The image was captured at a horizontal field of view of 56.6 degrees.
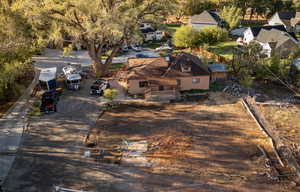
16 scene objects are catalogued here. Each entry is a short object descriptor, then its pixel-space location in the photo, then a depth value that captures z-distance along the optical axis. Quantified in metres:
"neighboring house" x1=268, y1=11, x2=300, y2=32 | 55.99
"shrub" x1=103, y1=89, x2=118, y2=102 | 25.59
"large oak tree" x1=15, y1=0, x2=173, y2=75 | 27.48
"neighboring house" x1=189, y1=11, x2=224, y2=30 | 54.78
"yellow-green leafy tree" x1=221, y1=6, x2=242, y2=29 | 53.31
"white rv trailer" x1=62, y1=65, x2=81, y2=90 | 29.27
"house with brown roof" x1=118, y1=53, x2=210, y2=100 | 27.44
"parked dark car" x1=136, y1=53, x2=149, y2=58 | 38.06
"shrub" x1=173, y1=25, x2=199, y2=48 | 43.00
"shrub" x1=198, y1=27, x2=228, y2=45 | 45.97
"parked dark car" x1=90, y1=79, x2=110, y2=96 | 28.15
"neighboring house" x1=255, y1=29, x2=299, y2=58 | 39.06
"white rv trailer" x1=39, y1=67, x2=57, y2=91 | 28.83
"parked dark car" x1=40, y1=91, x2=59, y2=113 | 25.09
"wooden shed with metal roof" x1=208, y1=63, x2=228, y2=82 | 30.61
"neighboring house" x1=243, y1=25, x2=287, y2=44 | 46.68
